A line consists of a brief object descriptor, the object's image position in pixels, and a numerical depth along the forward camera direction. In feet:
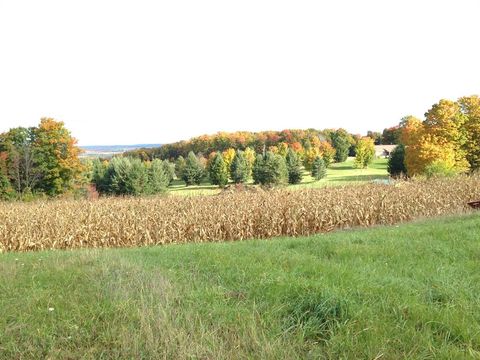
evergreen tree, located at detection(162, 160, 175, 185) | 240.03
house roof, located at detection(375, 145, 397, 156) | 350.13
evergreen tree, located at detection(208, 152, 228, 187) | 233.96
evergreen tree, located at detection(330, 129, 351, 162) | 333.83
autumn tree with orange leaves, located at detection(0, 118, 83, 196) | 140.26
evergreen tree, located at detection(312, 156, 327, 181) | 220.84
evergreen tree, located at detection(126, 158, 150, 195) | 181.98
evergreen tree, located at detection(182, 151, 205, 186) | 242.37
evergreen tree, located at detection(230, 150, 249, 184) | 238.27
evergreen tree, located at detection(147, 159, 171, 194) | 188.04
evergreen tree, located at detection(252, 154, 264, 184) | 220.57
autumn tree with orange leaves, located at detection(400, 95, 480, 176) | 131.85
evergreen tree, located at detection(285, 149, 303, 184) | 220.43
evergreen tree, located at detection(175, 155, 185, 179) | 256.93
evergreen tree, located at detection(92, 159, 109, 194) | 205.36
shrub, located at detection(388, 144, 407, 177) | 185.98
